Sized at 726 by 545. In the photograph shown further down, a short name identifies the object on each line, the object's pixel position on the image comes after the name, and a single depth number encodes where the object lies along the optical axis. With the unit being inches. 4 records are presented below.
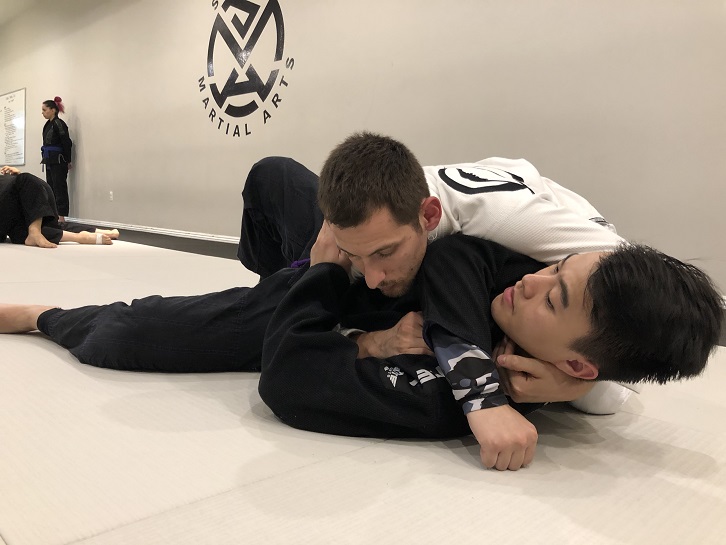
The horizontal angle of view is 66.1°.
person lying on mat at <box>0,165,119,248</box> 141.2
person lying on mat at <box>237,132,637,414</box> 37.1
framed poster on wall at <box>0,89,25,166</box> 340.8
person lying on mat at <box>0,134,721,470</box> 32.0
